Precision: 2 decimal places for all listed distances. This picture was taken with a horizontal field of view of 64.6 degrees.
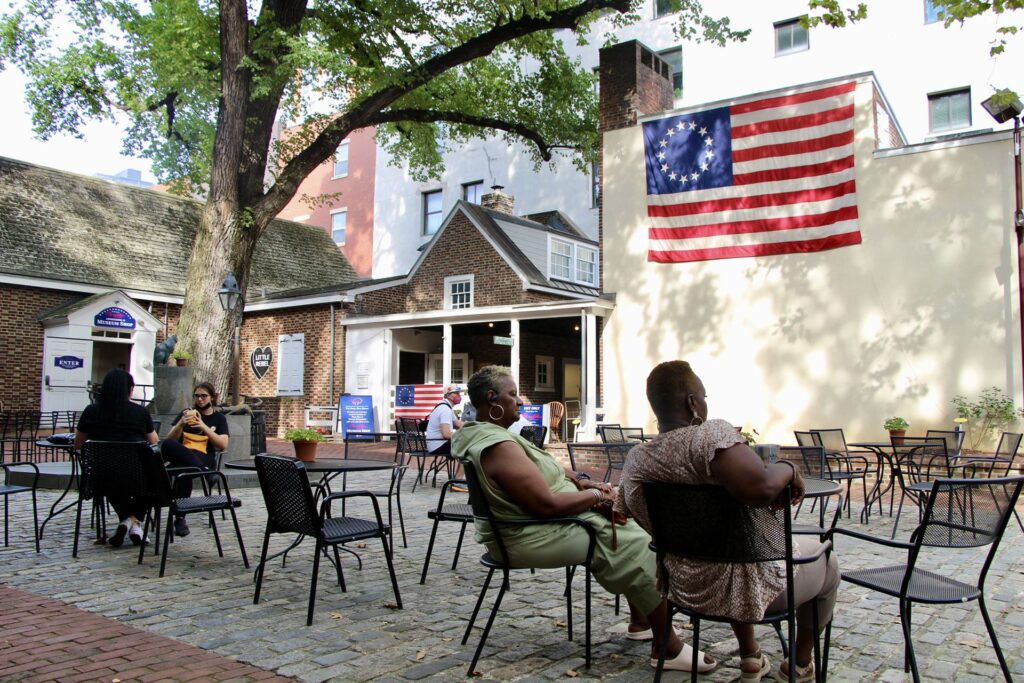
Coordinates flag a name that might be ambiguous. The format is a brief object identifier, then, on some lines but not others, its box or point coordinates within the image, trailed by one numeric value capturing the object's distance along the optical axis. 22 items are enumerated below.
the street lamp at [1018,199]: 12.21
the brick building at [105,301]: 19.36
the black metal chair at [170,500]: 5.60
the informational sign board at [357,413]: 19.80
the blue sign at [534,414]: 17.06
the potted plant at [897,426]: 13.15
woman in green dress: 3.65
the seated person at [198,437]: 6.90
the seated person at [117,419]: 6.48
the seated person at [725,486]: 2.92
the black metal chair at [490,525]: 3.67
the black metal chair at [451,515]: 5.10
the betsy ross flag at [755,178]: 14.33
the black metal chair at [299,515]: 4.38
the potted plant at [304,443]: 6.22
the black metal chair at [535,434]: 7.32
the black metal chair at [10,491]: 5.89
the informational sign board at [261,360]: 22.34
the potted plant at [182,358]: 12.16
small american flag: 19.25
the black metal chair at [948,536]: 3.27
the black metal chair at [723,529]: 2.95
